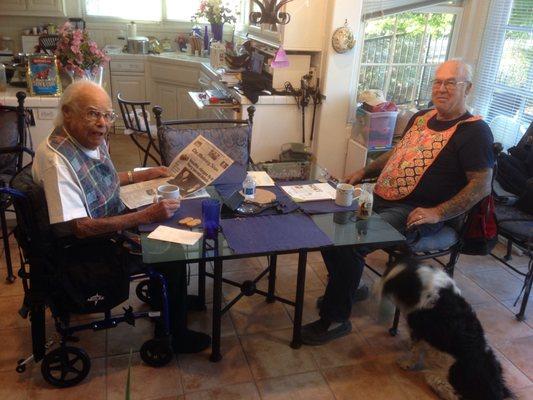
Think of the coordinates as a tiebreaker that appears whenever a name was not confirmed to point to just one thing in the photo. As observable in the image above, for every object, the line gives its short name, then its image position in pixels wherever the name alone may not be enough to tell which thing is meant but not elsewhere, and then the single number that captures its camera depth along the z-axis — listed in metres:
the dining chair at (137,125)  3.43
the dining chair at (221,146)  2.28
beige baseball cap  3.19
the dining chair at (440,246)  2.18
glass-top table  1.62
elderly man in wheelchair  1.62
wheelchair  1.62
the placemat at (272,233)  1.69
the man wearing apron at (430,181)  2.11
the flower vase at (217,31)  4.79
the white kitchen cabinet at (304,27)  3.00
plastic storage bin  3.20
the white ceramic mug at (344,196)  2.02
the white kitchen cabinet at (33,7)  4.98
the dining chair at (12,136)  2.60
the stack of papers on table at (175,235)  1.68
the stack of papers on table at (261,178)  2.22
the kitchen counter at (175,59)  4.21
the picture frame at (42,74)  2.99
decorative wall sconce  2.61
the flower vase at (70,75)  3.10
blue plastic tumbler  1.71
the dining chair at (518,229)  2.38
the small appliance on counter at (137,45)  5.04
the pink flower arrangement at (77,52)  2.97
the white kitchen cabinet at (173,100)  4.99
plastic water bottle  2.04
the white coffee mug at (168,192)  1.87
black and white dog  1.79
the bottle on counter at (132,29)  5.21
